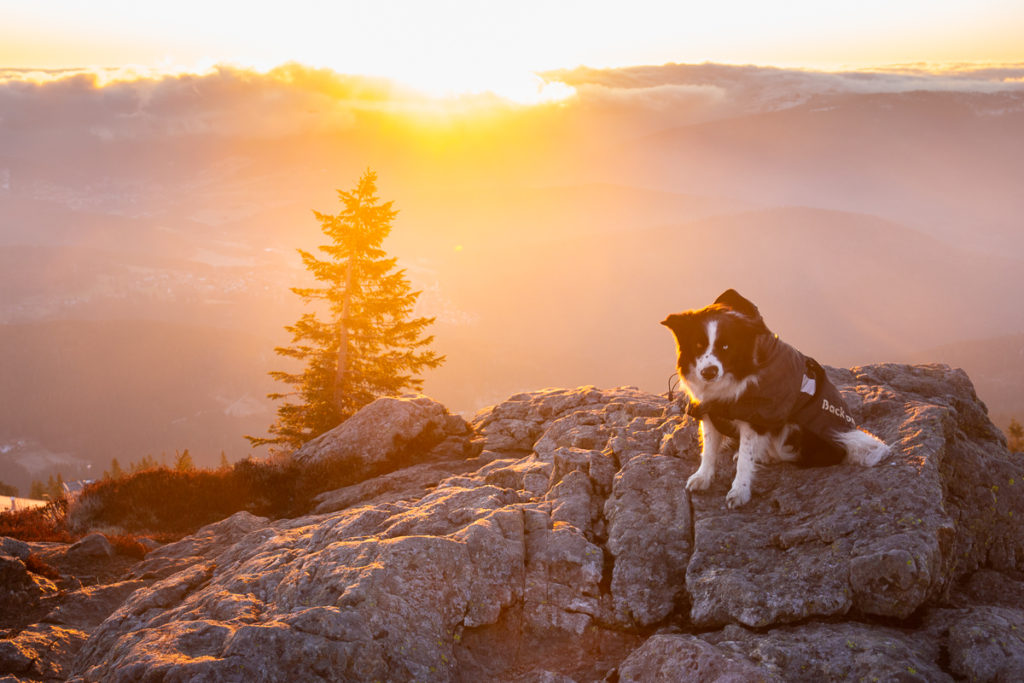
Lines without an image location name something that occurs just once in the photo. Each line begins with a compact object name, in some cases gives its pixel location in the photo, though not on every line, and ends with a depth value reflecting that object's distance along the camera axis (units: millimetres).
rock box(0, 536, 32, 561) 11992
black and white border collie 7438
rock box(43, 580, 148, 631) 9969
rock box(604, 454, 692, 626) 7500
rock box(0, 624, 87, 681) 8188
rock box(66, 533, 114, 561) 12875
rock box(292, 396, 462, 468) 15594
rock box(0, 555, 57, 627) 10141
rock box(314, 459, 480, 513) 13148
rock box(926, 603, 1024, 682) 5711
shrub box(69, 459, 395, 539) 15391
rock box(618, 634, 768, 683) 5887
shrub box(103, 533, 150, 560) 13453
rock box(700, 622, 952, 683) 5676
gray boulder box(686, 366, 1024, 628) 6609
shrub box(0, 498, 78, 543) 14812
